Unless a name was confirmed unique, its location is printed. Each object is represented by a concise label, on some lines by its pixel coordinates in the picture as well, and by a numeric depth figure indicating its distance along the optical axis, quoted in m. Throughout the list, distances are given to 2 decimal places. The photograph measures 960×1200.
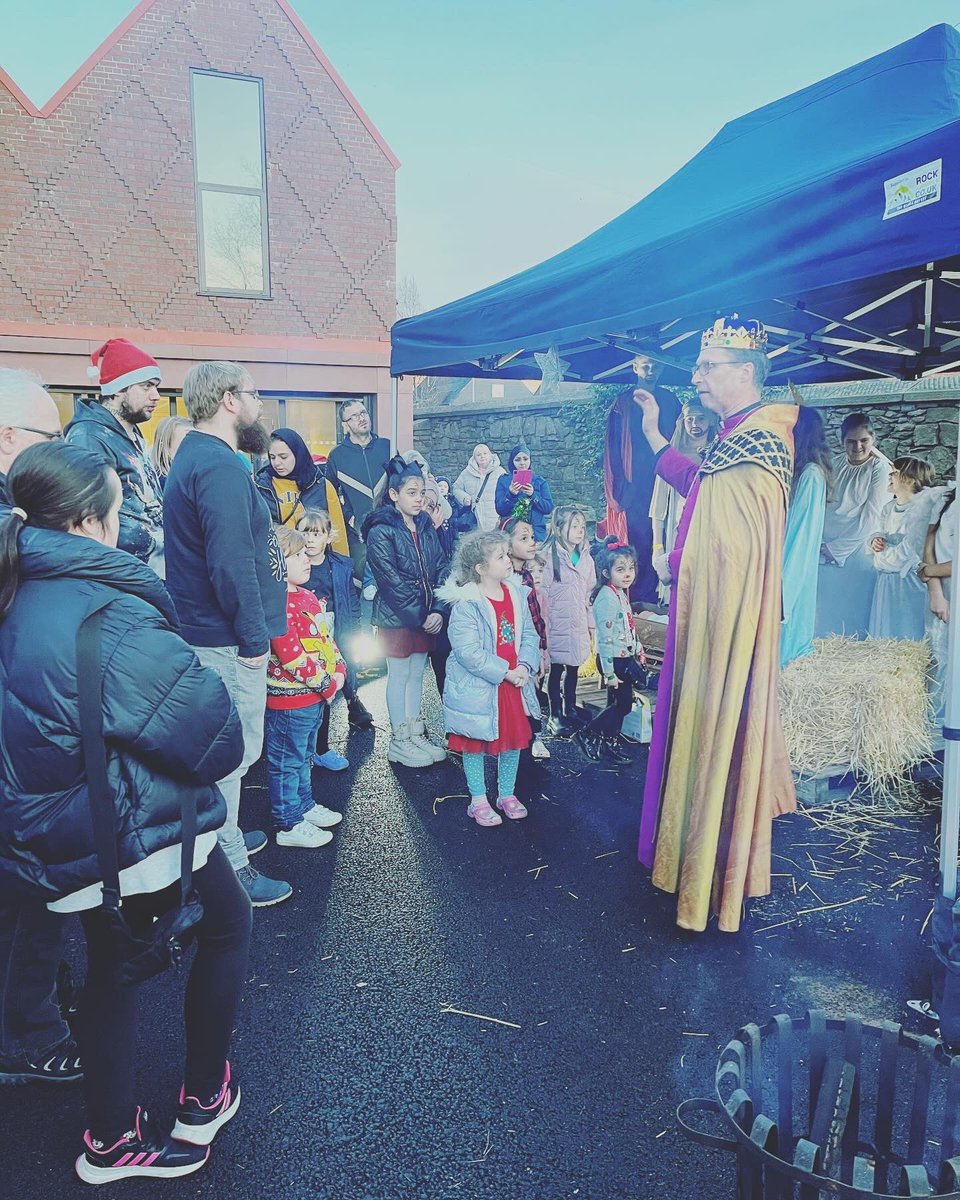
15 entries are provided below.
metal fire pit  1.43
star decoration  4.81
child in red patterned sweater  3.95
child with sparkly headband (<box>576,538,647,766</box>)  5.44
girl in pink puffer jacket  5.66
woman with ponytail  1.74
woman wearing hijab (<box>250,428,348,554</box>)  5.39
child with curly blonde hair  4.27
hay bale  4.57
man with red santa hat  3.81
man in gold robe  3.20
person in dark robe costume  6.74
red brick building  11.24
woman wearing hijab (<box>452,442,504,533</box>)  8.57
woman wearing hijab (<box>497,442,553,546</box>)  7.29
